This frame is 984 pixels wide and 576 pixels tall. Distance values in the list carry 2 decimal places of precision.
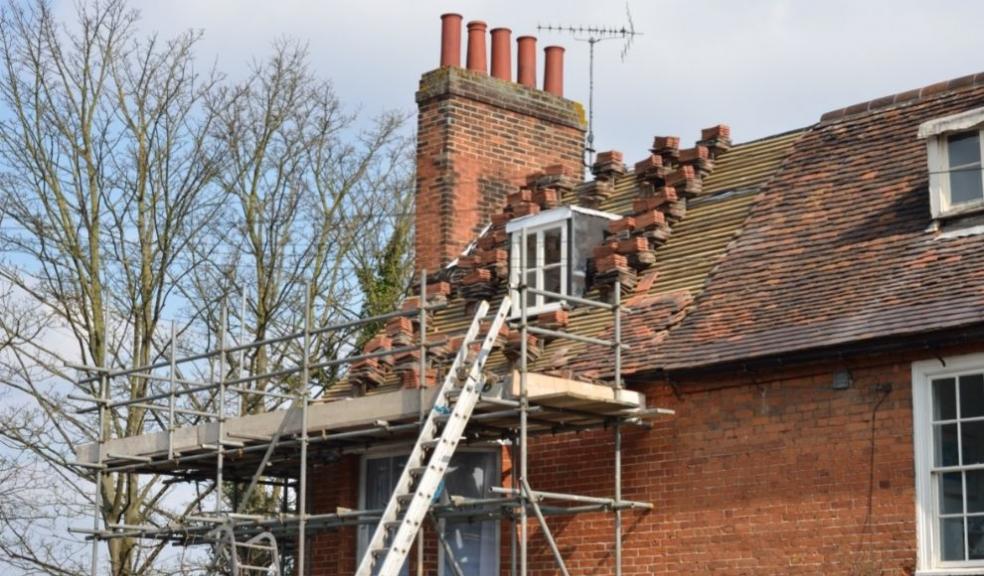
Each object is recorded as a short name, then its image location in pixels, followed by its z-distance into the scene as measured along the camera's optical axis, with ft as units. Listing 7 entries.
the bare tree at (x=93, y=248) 88.69
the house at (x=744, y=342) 50.96
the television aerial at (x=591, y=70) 84.53
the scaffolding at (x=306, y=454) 55.83
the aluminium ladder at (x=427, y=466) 53.11
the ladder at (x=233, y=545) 59.26
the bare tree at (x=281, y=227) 96.89
